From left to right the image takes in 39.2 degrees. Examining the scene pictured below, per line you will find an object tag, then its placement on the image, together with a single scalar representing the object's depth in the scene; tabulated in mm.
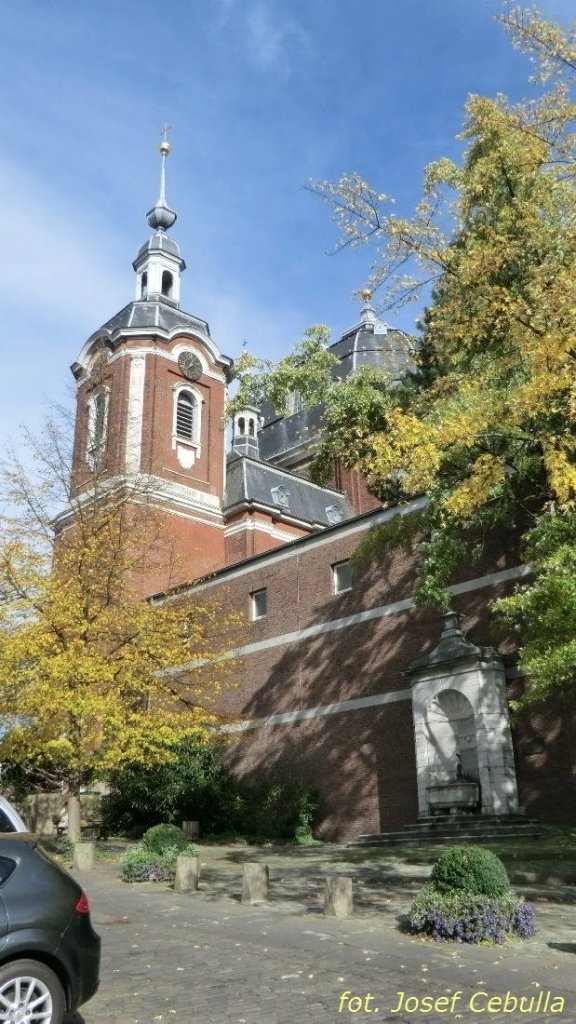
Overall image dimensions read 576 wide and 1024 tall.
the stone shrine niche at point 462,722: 17562
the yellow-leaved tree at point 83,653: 16453
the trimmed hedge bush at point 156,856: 13852
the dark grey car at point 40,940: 4480
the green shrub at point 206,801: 21969
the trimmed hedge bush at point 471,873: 8414
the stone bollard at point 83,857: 15703
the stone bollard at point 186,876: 12367
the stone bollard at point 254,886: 11055
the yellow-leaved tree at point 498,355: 10133
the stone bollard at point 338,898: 9672
